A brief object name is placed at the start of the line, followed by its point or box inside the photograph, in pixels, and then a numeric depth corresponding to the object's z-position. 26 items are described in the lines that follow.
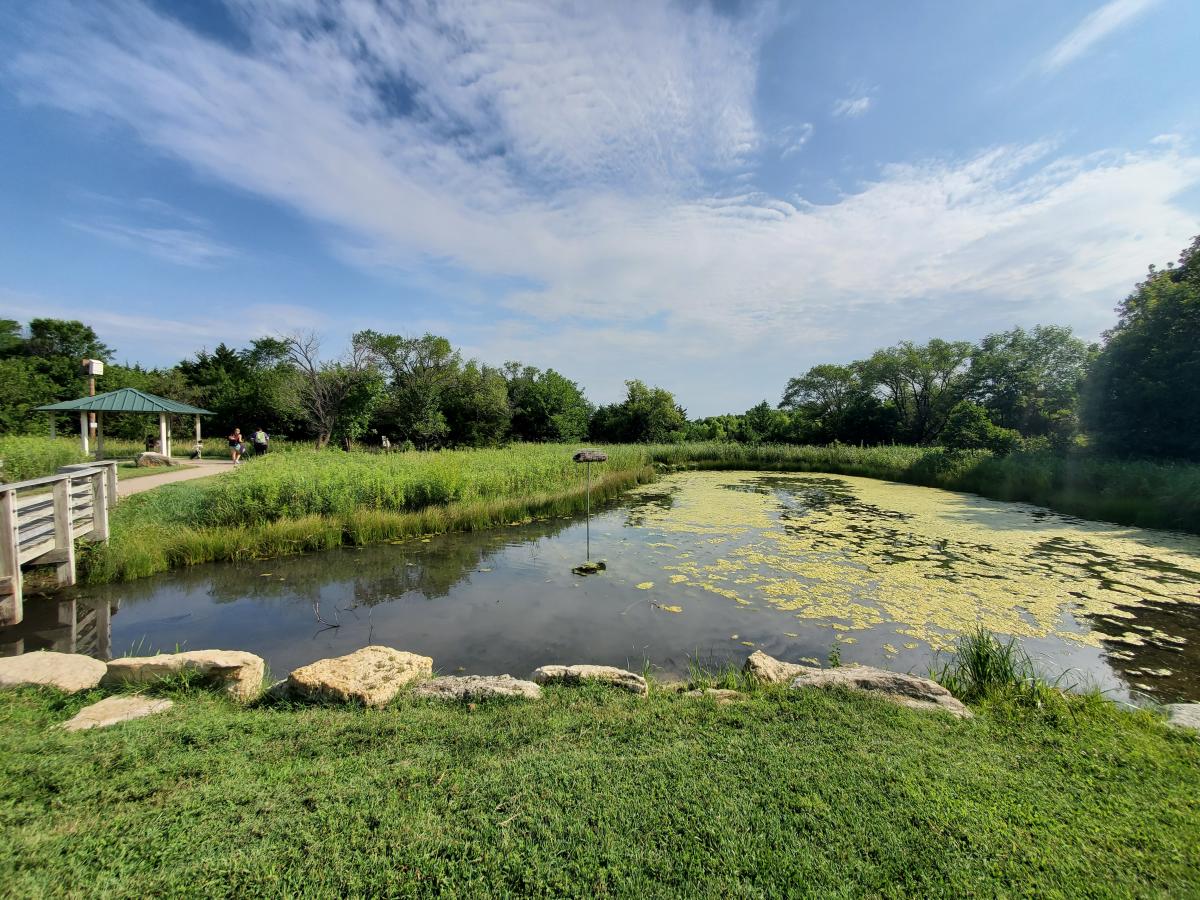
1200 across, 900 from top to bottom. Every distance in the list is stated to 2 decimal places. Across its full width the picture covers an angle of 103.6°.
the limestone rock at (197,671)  3.38
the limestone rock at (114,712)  2.70
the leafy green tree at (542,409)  30.88
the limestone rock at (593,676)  3.64
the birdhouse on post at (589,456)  9.16
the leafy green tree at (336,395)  21.14
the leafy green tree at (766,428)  33.12
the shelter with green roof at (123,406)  14.29
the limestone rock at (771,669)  3.73
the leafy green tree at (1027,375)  24.02
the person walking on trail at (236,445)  15.79
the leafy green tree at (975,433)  17.11
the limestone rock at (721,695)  3.31
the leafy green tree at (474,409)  25.44
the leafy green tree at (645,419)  32.47
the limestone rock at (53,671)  3.16
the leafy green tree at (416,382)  23.42
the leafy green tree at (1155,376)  11.53
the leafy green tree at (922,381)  30.61
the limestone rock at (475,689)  3.34
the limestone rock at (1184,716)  3.03
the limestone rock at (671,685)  3.67
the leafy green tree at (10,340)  26.06
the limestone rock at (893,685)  3.28
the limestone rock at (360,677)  3.27
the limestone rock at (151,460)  14.11
